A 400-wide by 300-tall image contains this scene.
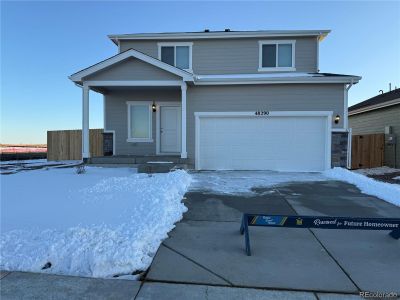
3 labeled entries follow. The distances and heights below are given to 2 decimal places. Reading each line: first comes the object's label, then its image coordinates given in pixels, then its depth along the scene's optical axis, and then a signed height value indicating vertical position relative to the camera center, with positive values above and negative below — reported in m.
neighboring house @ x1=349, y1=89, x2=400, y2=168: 15.47 +1.48
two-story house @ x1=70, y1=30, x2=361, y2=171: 11.50 +1.81
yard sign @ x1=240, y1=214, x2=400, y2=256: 4.02 -1.07
